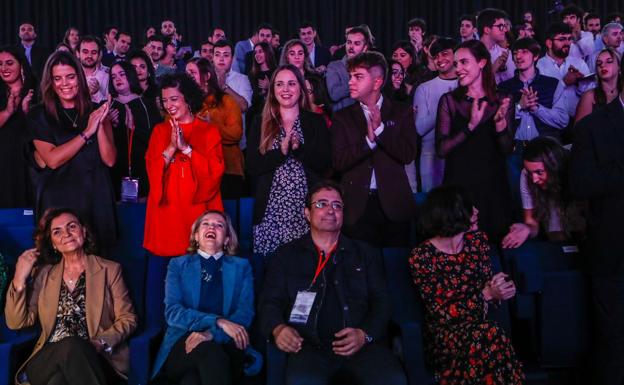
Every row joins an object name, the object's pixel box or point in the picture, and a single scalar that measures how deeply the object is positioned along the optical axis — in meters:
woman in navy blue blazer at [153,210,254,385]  3.25
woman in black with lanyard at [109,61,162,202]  4.84
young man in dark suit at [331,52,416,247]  3.84
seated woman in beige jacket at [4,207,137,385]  3.25
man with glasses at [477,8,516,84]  6.06
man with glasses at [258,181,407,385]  3.21
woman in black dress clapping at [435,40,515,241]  3.97
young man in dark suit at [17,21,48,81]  7.52
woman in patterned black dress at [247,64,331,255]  3.84
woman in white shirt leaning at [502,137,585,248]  3.83
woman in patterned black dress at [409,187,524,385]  3.26
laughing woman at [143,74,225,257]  3.91
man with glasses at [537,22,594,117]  5.95
